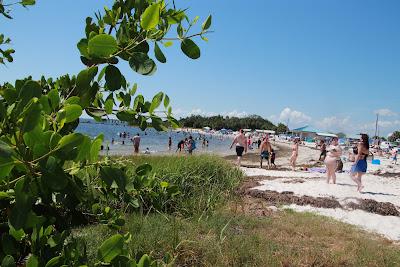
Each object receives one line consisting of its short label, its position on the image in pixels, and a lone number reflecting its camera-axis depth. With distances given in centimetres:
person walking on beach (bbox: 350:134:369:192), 1053
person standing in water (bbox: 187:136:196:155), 2174
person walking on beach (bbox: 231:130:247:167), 1590
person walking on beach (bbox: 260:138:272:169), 1840
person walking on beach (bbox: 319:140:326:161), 2655
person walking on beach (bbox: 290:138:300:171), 1786
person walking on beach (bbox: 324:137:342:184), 1131
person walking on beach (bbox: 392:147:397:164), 3251
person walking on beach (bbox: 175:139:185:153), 2798
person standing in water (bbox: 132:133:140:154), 2424
